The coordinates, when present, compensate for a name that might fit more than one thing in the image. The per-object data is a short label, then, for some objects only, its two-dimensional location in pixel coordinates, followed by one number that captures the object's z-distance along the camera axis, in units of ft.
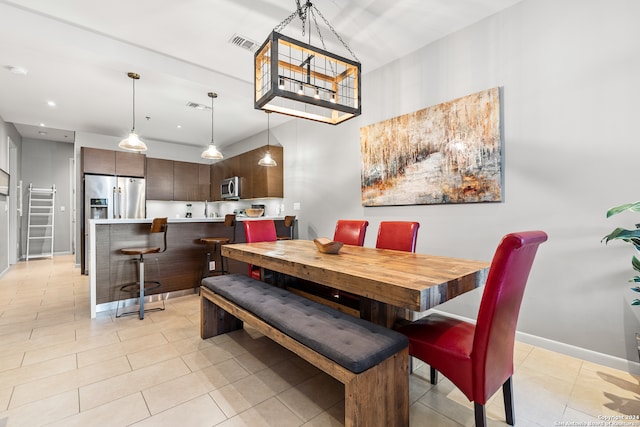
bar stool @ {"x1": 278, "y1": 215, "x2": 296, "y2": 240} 15.79
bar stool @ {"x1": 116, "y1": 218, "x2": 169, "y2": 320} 10.23
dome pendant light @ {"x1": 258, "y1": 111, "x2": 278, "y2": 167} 15.11
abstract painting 8.68
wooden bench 4.04
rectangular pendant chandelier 6.10
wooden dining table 4.07
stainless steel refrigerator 17.95
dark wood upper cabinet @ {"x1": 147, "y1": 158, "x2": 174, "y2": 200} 20.86
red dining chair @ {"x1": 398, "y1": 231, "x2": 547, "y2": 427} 3.83
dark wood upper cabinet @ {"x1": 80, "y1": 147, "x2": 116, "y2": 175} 17.94
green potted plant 5.02
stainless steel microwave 19.76
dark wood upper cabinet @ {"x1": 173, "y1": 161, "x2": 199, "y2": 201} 22.11
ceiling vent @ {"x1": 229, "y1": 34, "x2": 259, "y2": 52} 9.86
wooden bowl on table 7.16
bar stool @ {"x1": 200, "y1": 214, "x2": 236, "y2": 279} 12.44
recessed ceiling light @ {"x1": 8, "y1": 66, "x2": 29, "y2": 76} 11.01
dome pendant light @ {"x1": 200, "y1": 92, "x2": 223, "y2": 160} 14.69
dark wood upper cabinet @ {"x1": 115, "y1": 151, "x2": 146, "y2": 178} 19.22
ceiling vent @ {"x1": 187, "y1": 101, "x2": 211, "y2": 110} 14.96
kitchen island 10.82
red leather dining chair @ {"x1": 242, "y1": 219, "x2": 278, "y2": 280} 10.42
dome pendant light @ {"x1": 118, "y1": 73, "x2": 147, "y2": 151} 12.27
